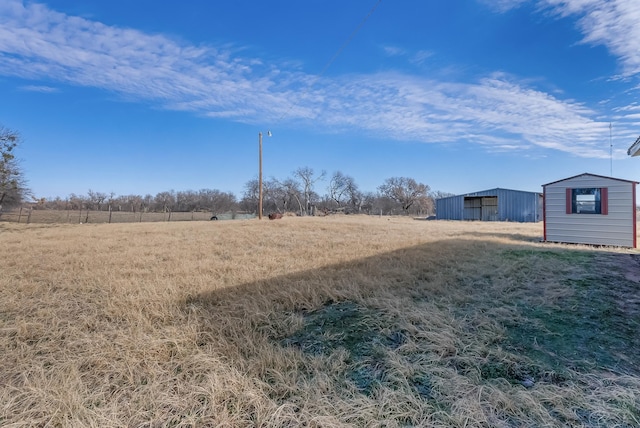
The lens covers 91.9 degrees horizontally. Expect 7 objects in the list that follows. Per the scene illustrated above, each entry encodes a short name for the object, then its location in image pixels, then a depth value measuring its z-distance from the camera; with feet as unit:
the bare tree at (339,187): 179.93
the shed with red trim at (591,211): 27.30
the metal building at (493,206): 82.84
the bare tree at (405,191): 163.53
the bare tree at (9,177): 50.70
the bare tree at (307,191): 162.09
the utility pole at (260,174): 67.00
